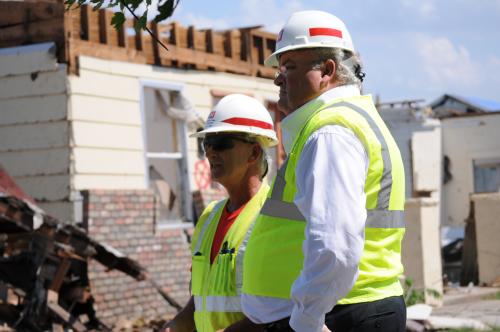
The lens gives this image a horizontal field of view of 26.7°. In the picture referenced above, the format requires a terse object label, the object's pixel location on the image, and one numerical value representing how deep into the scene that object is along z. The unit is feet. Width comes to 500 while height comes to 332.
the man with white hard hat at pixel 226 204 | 13.74
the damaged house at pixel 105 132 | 44.29
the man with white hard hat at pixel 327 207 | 9.88
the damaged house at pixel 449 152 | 94.84
